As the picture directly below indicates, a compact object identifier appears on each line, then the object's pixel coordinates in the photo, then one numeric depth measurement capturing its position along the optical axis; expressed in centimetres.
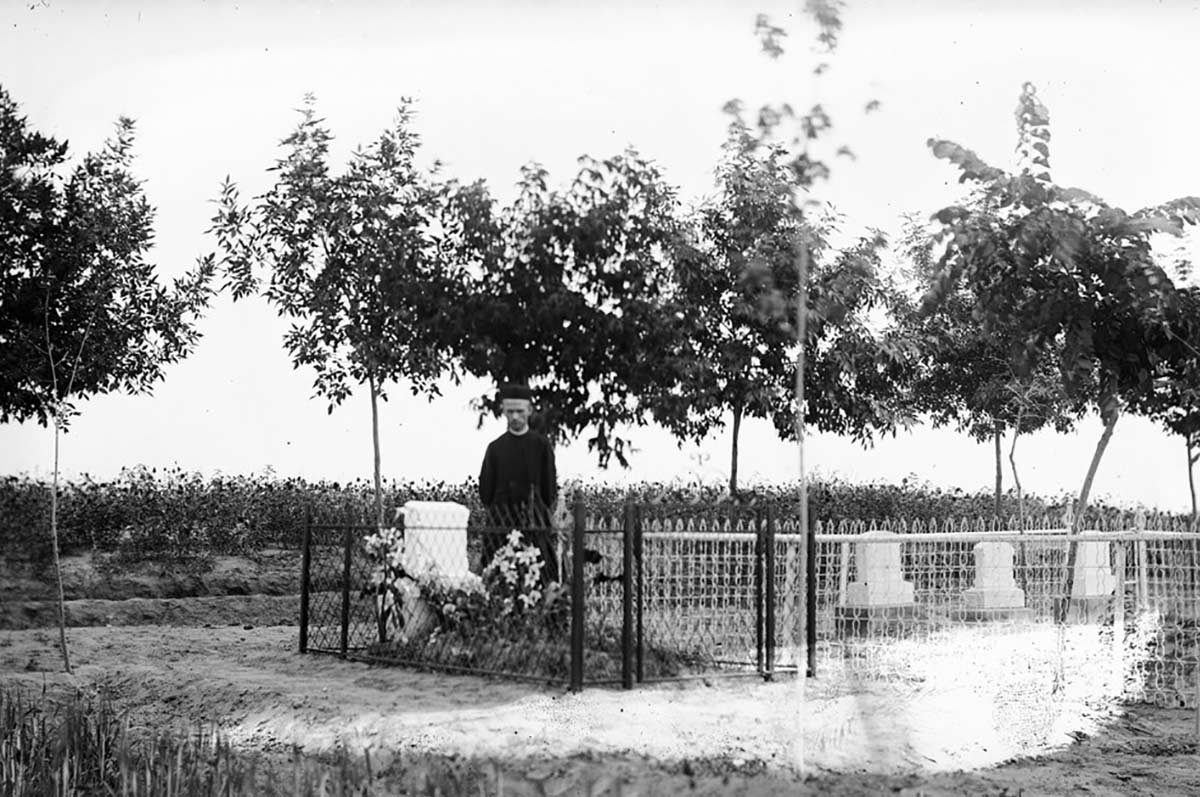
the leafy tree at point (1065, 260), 959
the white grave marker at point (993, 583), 1036
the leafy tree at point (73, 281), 1122
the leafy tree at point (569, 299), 1058
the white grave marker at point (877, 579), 992
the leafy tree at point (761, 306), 1220
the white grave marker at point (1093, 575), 1046
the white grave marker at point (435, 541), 862
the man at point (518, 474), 855
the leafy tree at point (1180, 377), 959
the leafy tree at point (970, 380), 1460
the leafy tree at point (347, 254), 1155
